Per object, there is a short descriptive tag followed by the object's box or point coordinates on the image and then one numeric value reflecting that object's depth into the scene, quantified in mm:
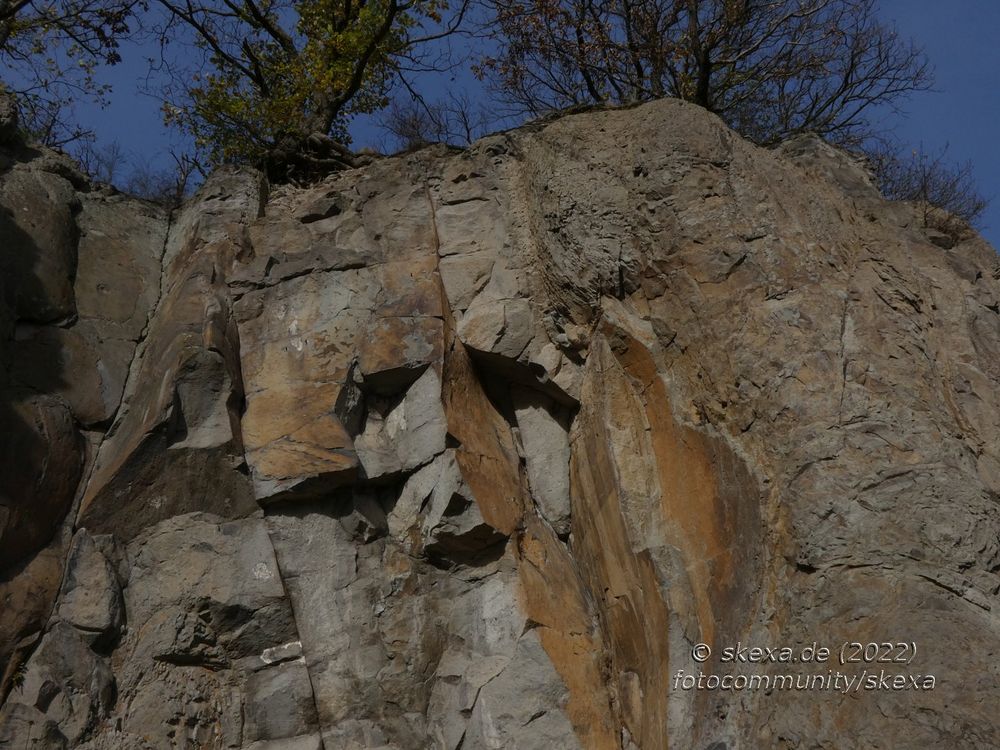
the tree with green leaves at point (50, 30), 11188
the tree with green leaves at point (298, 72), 10977
